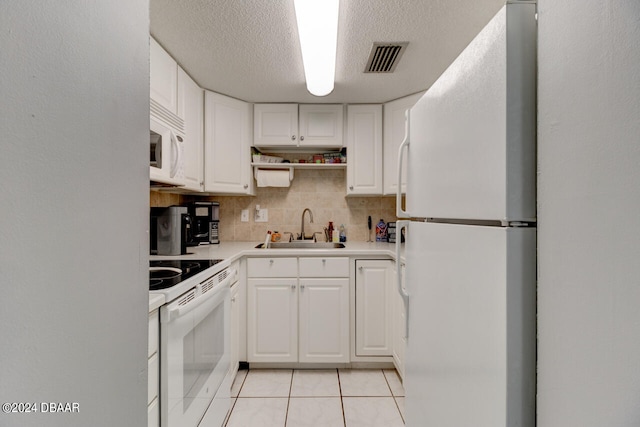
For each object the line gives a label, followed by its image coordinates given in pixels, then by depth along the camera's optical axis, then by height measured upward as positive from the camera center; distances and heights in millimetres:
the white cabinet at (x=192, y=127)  2045 +630
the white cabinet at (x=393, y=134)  2488 +661
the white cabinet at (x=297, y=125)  2633 +769
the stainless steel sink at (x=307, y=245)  2760 -303
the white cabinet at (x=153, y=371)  982 -539
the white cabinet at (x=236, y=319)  2047 -774
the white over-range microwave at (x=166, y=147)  1522 +344
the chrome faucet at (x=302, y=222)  2920 -99
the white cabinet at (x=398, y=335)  2082 -892
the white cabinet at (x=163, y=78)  1658 +793
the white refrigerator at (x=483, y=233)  597 -47
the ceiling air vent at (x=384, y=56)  1770 +979
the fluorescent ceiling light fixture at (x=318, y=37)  1272 +864
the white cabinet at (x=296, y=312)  2287 -769
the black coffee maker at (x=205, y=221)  2457 -83
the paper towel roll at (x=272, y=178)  2732 +313
